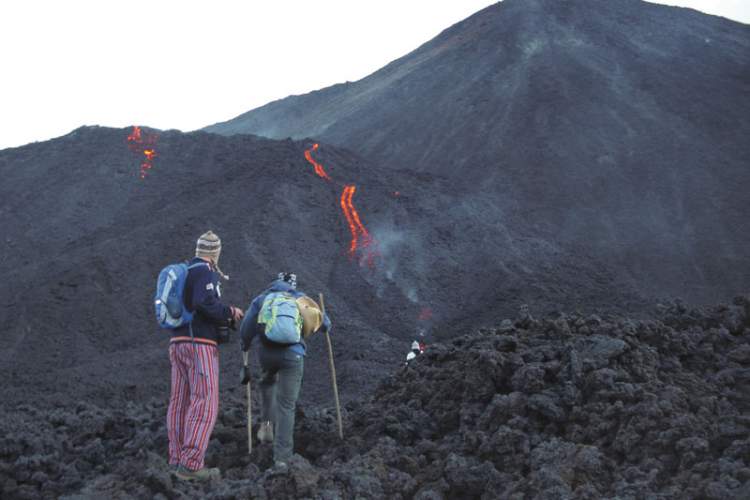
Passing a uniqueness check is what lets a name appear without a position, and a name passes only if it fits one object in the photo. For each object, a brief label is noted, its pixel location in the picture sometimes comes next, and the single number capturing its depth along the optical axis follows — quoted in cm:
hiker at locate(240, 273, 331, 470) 631
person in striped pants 604
